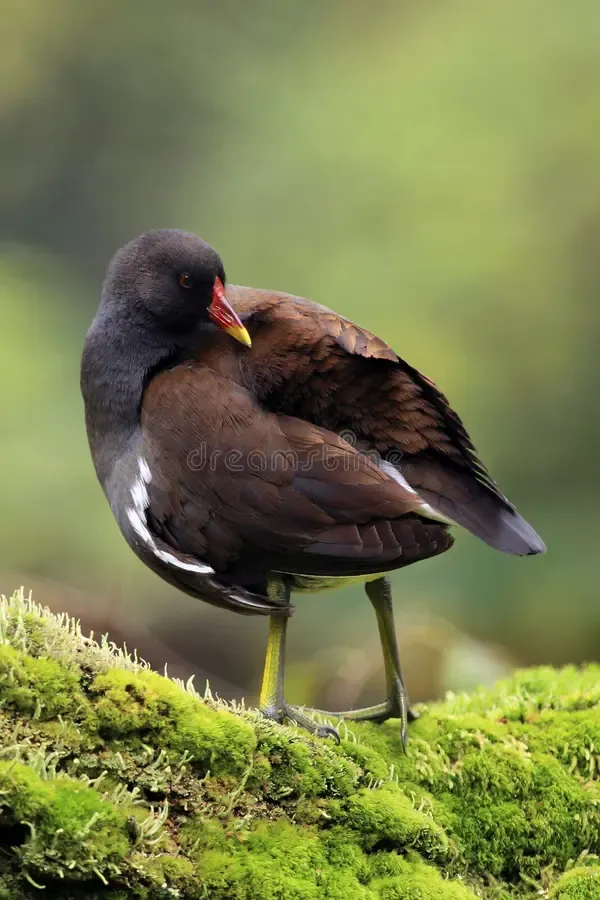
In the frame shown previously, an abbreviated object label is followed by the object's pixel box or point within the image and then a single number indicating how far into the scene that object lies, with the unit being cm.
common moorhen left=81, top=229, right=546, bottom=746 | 696
